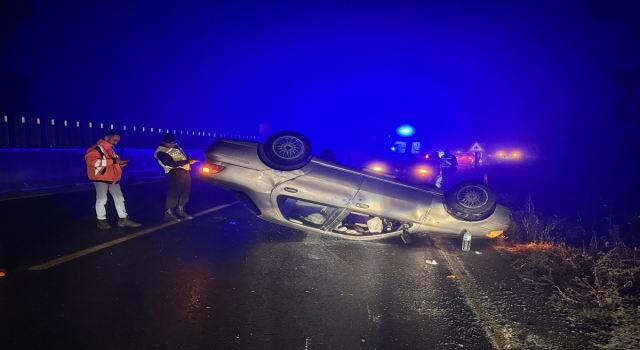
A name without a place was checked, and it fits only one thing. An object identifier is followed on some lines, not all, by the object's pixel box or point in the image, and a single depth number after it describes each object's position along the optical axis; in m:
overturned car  5.34
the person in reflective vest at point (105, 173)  5.73
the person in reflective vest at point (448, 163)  12.03
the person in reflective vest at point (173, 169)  6.77
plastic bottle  5.52
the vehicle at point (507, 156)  22.76
